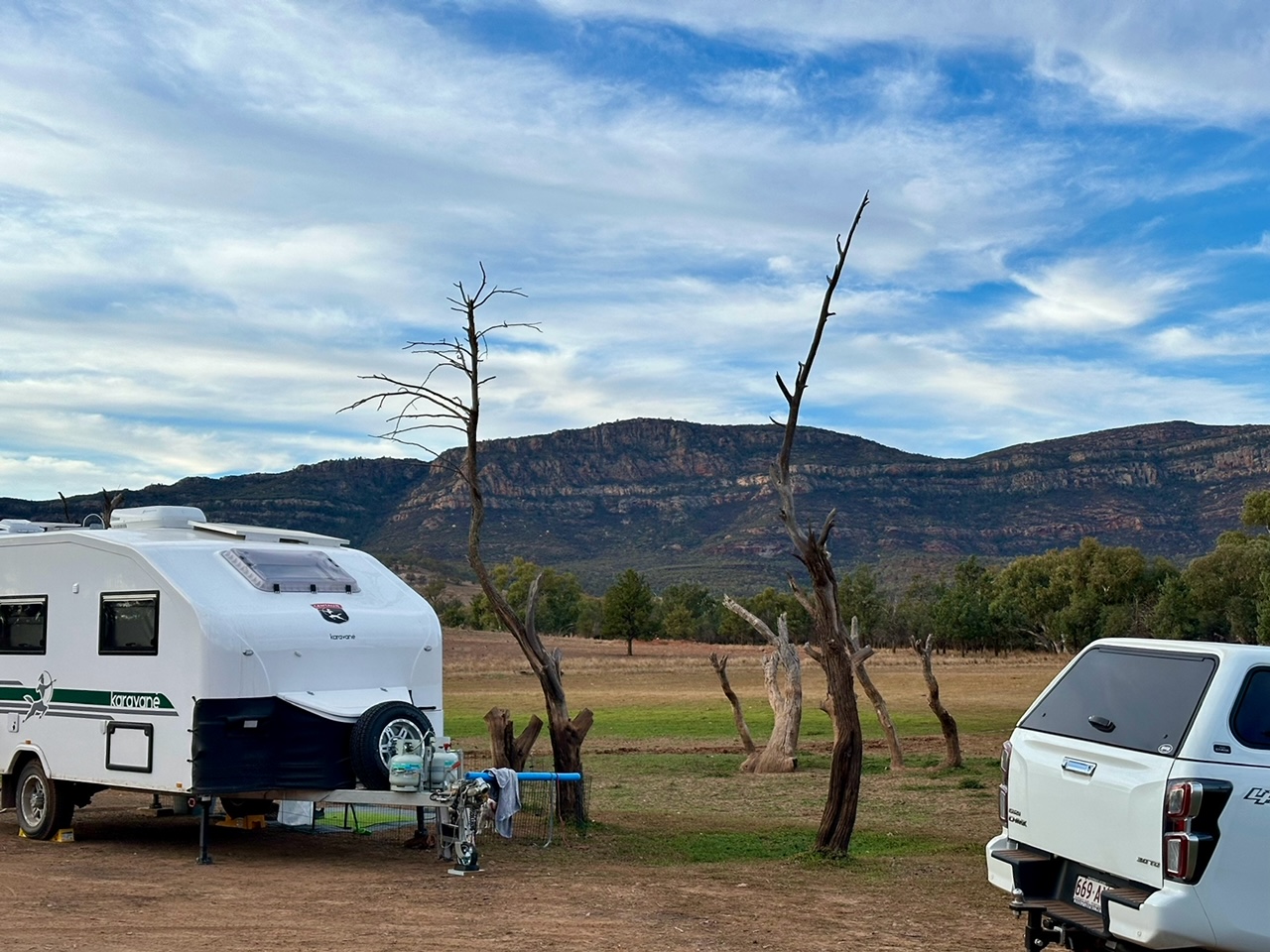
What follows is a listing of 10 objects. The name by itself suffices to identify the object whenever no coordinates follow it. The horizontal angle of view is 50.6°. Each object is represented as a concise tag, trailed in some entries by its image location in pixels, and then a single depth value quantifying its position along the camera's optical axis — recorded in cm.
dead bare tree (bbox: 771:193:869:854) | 1352
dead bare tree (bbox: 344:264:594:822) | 1592
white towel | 1305
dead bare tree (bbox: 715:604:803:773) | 2416
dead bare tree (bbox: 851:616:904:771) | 2414
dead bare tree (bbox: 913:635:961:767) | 2345
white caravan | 1237
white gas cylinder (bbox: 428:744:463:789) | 1251
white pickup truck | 666
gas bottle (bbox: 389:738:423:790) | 1234
